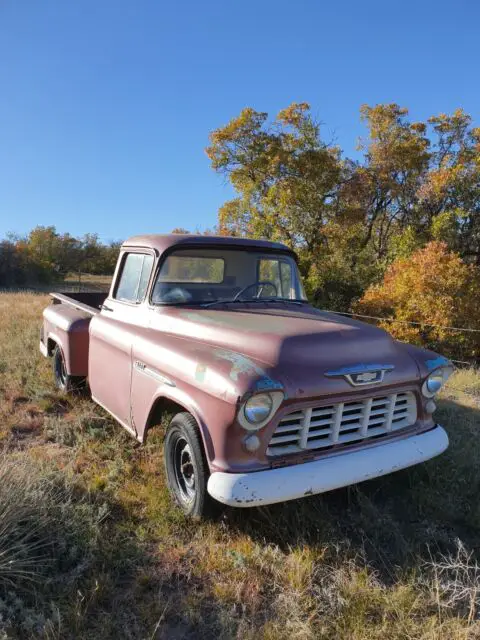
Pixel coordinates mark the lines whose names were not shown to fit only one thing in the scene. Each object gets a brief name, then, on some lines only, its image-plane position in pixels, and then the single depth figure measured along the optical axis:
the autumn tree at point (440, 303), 10.91
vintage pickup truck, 2.48
